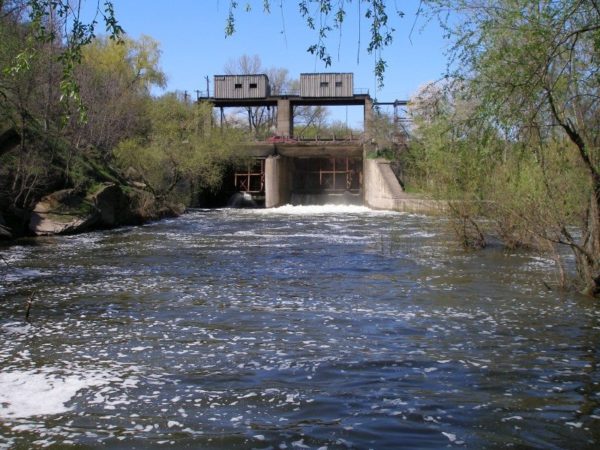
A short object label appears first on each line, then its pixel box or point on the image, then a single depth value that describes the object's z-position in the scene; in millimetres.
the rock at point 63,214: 24812
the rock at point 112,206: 28516
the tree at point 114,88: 37531
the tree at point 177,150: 40312
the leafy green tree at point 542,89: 8094
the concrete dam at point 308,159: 51156
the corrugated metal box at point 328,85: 64562
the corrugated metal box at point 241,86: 65250
